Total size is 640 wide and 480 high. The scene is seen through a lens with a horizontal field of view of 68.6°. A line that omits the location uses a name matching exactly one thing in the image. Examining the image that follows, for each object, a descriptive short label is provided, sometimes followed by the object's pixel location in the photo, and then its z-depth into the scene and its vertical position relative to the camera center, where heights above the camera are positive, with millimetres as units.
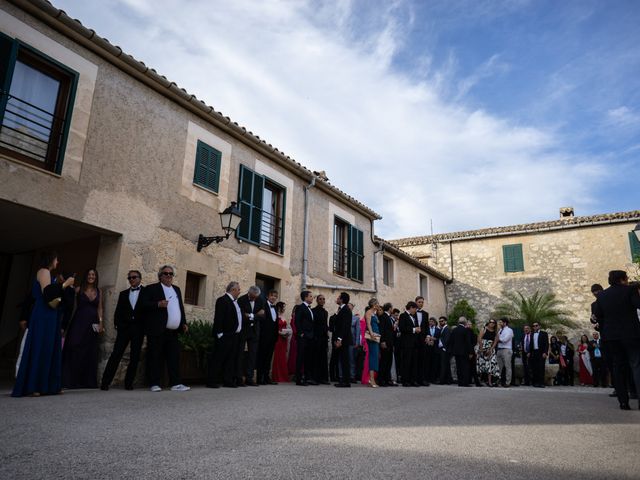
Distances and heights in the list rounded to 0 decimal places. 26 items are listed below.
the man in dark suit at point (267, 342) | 8734 +204
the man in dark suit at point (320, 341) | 9422 +273
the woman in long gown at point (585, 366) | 15125 -120
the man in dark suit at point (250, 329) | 7906 +398
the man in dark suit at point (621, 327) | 5832 +446
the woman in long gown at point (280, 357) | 9727 -66
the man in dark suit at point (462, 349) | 11117 +222
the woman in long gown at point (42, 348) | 5566 -2
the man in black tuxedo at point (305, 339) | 8969 +297
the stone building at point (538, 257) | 20359 +4730
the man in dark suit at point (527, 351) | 12984 +257
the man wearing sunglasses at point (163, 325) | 6887 +368
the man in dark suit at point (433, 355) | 11930 +73
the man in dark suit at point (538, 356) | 12719 +129
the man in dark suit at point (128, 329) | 6922 +303
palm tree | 20375 +2161
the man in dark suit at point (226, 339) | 7555 +205
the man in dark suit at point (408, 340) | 9922 +356
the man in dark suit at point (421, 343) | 10320 +307
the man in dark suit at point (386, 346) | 9430 +206
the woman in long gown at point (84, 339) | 6992 +138
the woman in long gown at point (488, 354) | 12023 +134
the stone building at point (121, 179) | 7195 +3139
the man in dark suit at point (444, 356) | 12164 +59
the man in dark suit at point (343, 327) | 8961 +535
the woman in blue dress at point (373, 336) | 9234 +390
